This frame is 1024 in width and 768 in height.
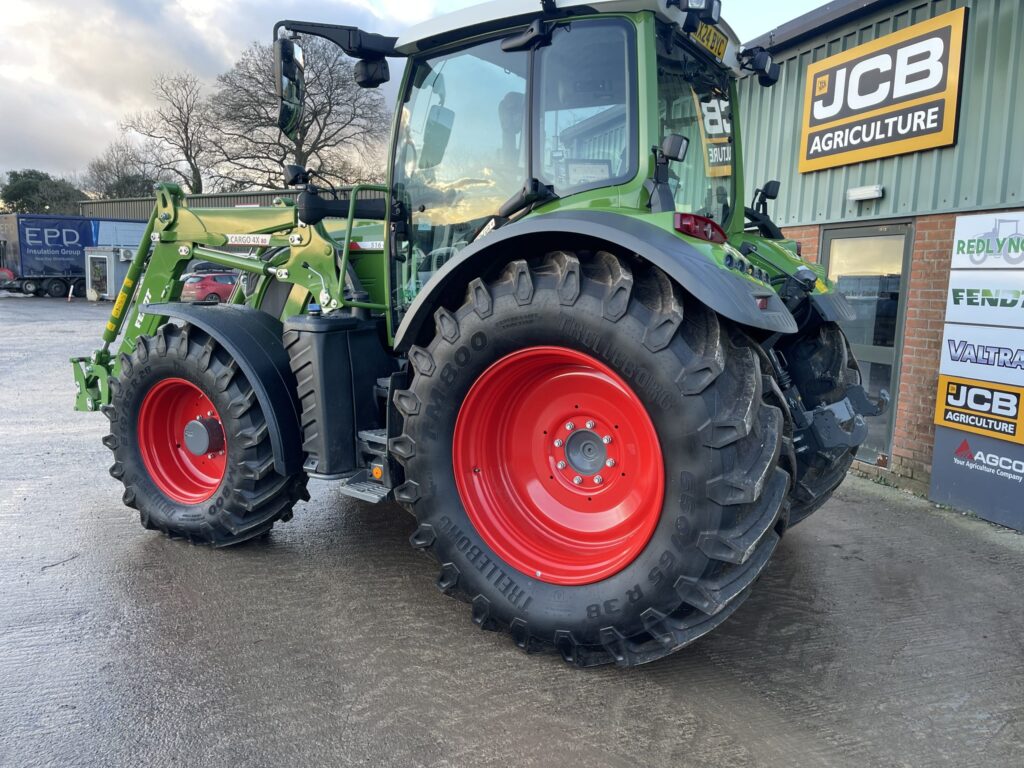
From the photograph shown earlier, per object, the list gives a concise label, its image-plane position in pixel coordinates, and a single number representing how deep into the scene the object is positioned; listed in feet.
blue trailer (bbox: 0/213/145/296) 94.48
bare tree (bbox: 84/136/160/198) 145.48
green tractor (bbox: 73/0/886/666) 8.55
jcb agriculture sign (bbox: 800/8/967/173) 16.75
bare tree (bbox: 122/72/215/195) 117.80
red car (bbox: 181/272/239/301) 66.95
